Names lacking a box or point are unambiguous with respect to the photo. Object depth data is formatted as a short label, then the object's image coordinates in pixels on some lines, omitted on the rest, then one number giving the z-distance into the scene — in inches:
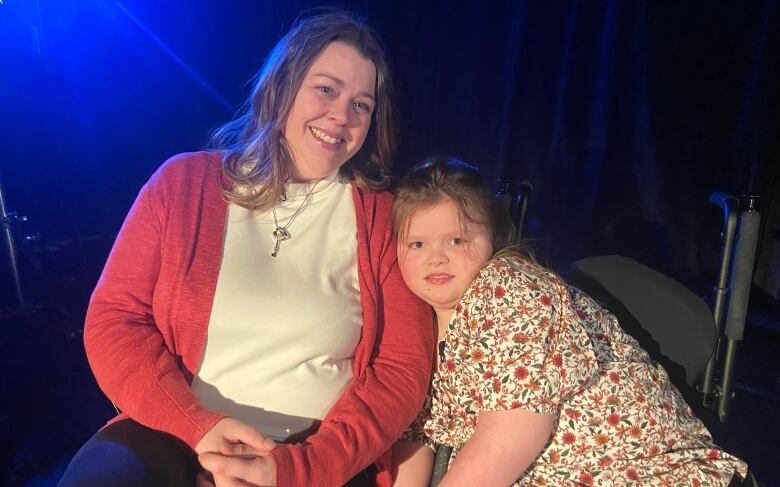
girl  36.1
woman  35.3
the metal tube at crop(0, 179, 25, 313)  93.4
